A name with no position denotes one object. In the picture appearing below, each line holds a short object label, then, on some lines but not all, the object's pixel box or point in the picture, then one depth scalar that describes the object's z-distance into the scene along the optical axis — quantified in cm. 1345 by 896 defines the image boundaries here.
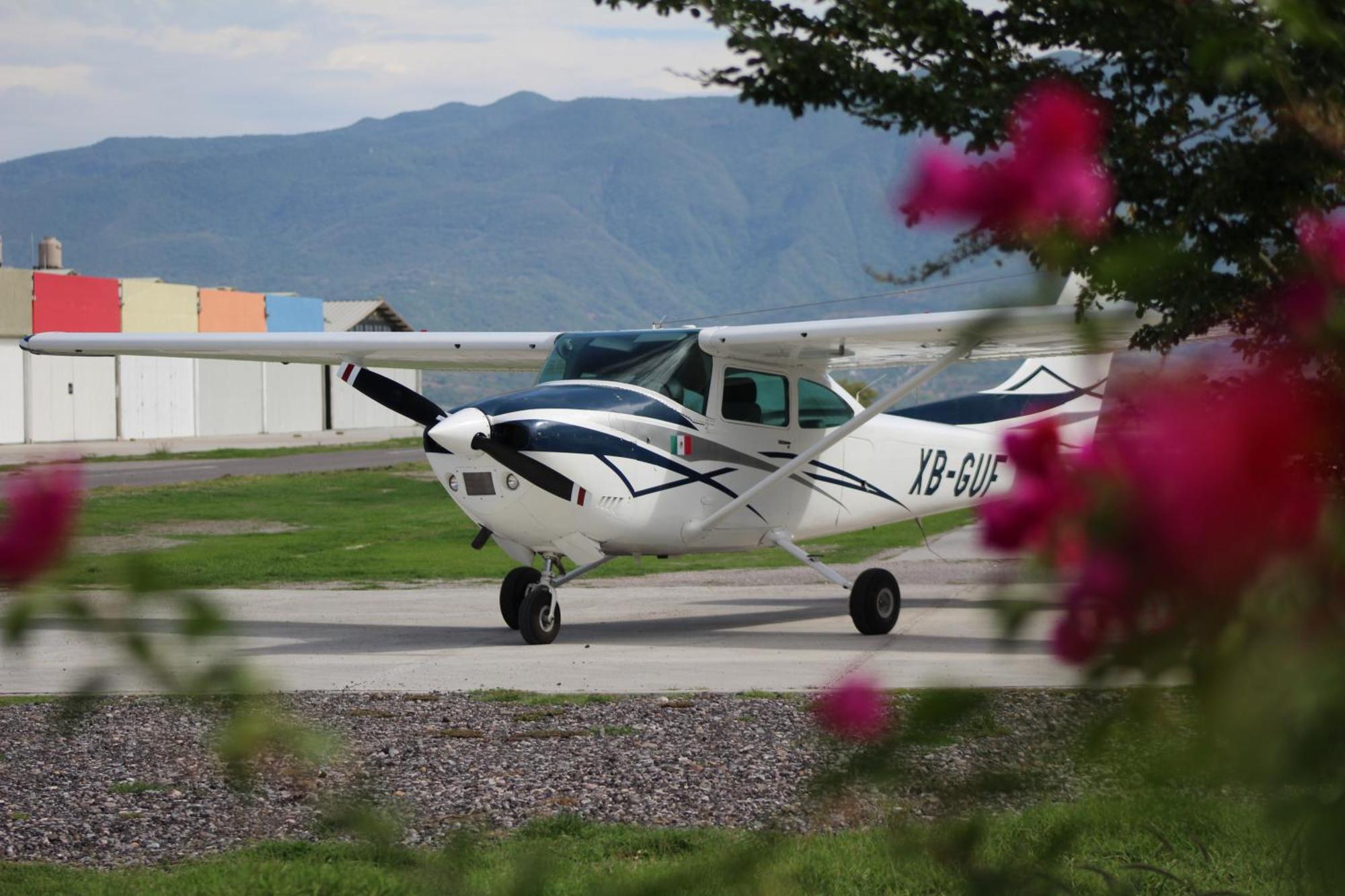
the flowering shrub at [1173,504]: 574
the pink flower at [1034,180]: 654
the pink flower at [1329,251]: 738
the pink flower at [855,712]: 789
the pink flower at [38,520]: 653
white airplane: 3794
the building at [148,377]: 9597
